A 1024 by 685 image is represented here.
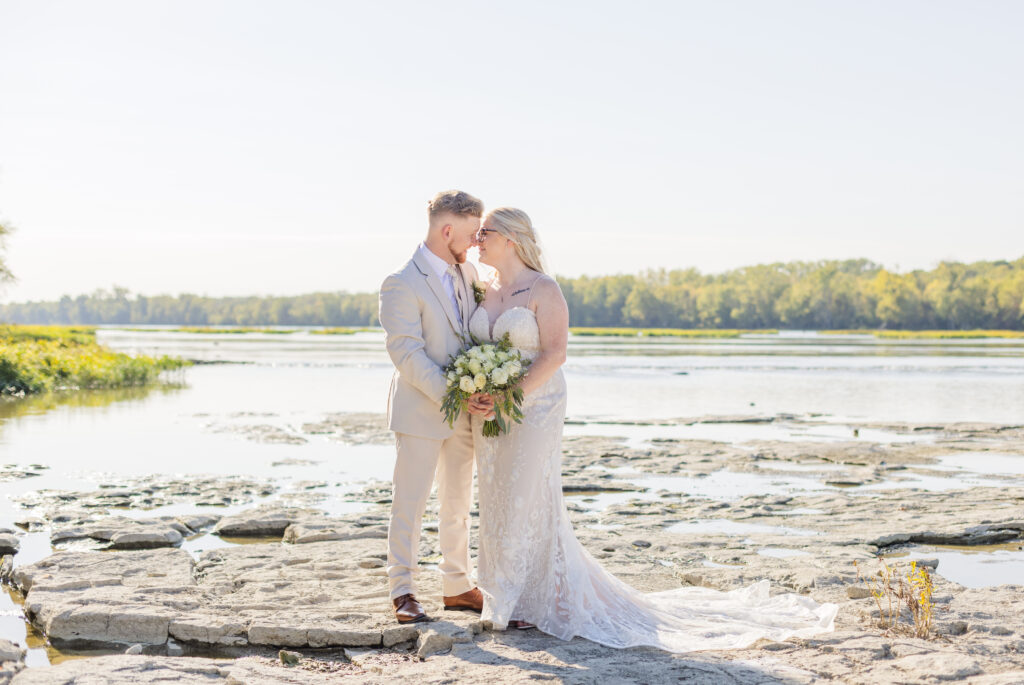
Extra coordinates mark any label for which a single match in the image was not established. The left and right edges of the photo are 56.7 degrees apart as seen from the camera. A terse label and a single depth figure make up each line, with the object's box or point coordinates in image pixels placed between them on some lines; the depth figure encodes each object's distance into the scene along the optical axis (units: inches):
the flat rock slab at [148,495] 396.5
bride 227.9
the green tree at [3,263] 1662.2
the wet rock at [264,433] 650.2
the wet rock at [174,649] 215.9
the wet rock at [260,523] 360.2
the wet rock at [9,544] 315.0
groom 231.1
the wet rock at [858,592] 255.4
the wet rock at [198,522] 365.7
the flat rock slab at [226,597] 222.4
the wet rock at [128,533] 328.9
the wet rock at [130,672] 181.2
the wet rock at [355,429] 653.9
